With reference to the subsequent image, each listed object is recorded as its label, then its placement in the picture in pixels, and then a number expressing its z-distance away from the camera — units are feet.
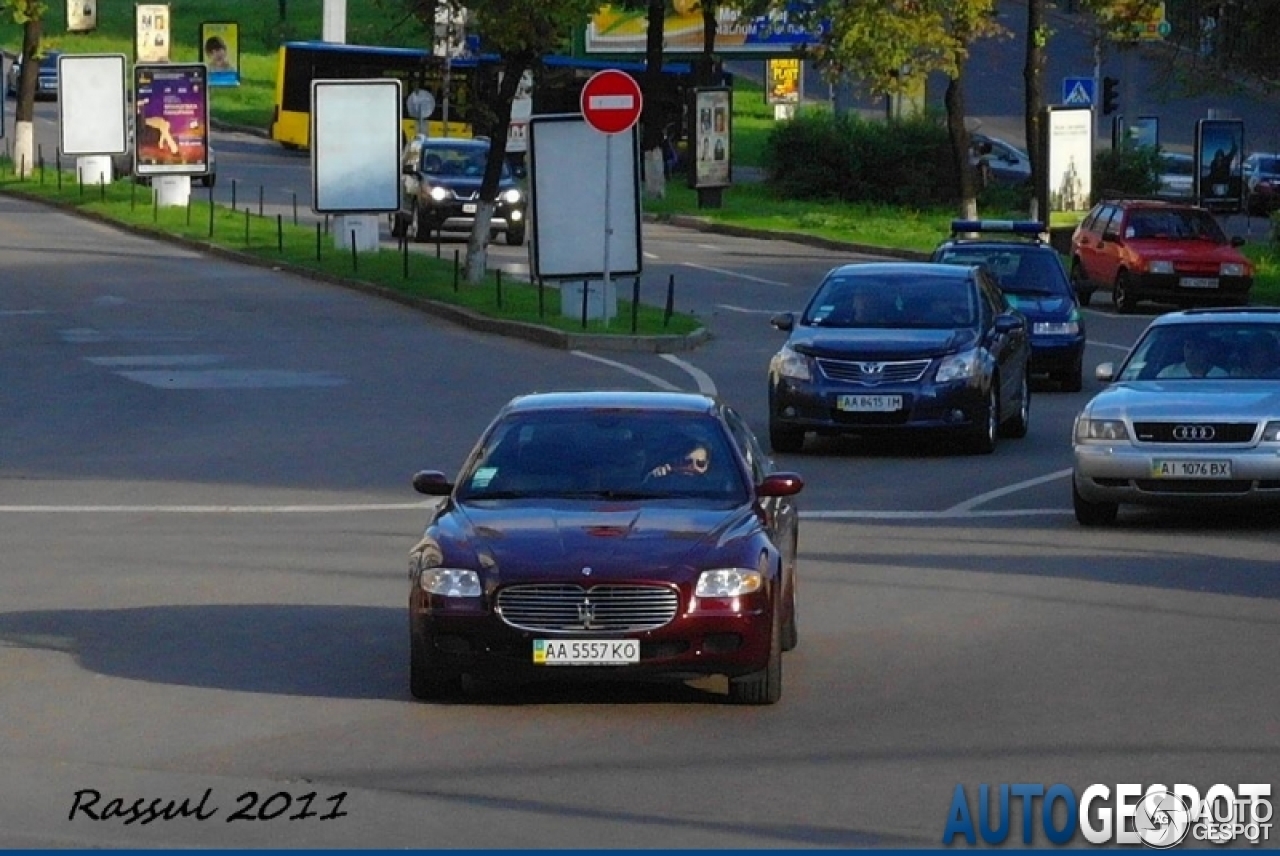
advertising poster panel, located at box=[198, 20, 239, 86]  303.68
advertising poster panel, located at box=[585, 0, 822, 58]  271.18
